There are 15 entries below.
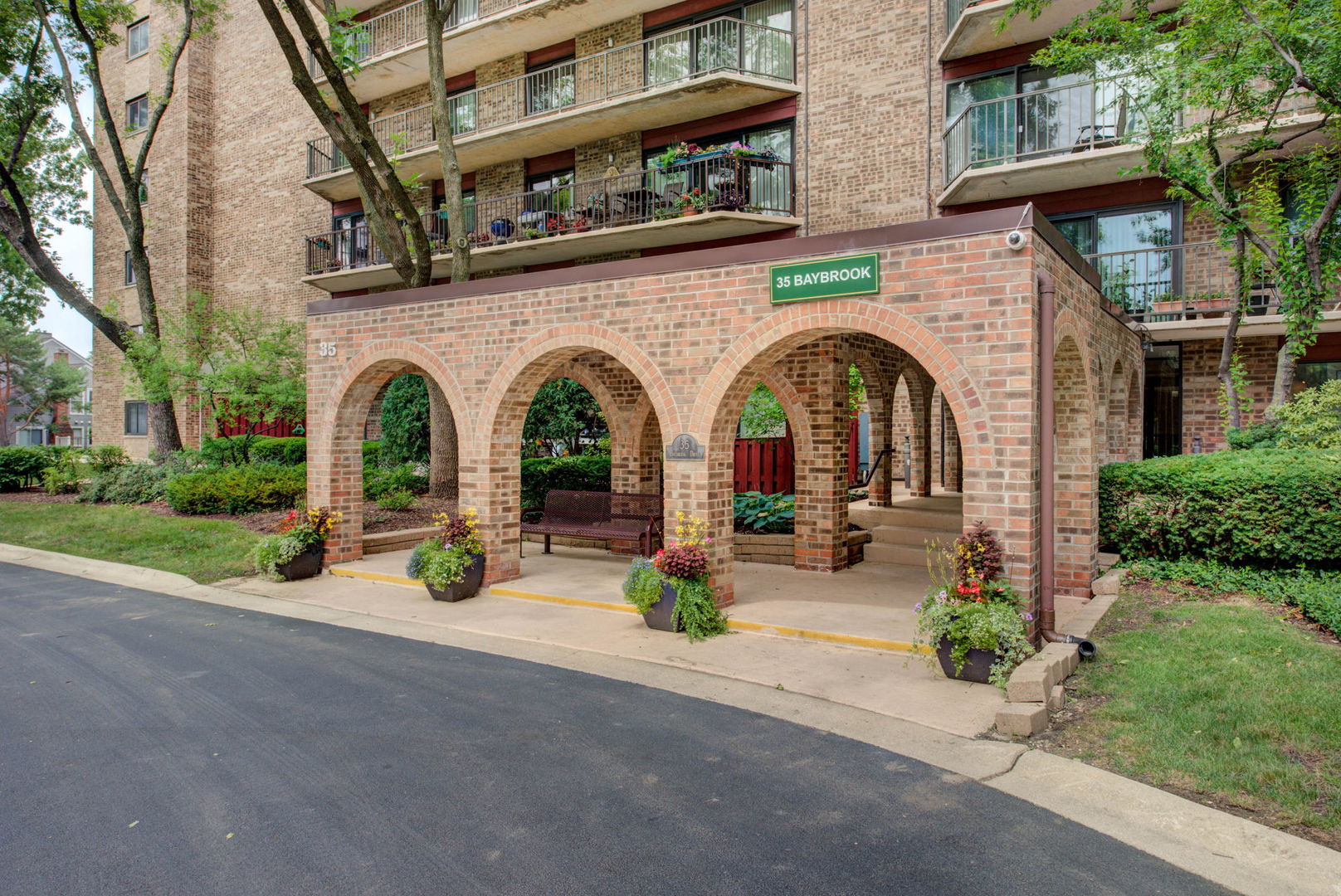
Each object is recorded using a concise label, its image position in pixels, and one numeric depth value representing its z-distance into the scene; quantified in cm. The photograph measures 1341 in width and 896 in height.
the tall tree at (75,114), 1728
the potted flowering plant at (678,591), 744
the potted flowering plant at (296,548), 1060
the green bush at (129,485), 1691
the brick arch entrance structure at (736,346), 615
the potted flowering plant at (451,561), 906
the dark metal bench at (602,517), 1042
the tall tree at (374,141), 1138
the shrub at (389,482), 1552
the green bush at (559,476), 1509
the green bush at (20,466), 2077
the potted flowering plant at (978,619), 580
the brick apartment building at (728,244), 668
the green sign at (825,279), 671
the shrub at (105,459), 1852
